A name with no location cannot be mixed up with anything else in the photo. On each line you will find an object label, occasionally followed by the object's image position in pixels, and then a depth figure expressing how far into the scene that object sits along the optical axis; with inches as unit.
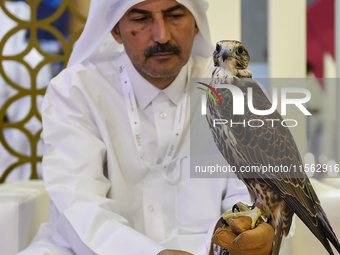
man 95.7
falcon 73.7
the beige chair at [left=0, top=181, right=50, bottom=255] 112.0
